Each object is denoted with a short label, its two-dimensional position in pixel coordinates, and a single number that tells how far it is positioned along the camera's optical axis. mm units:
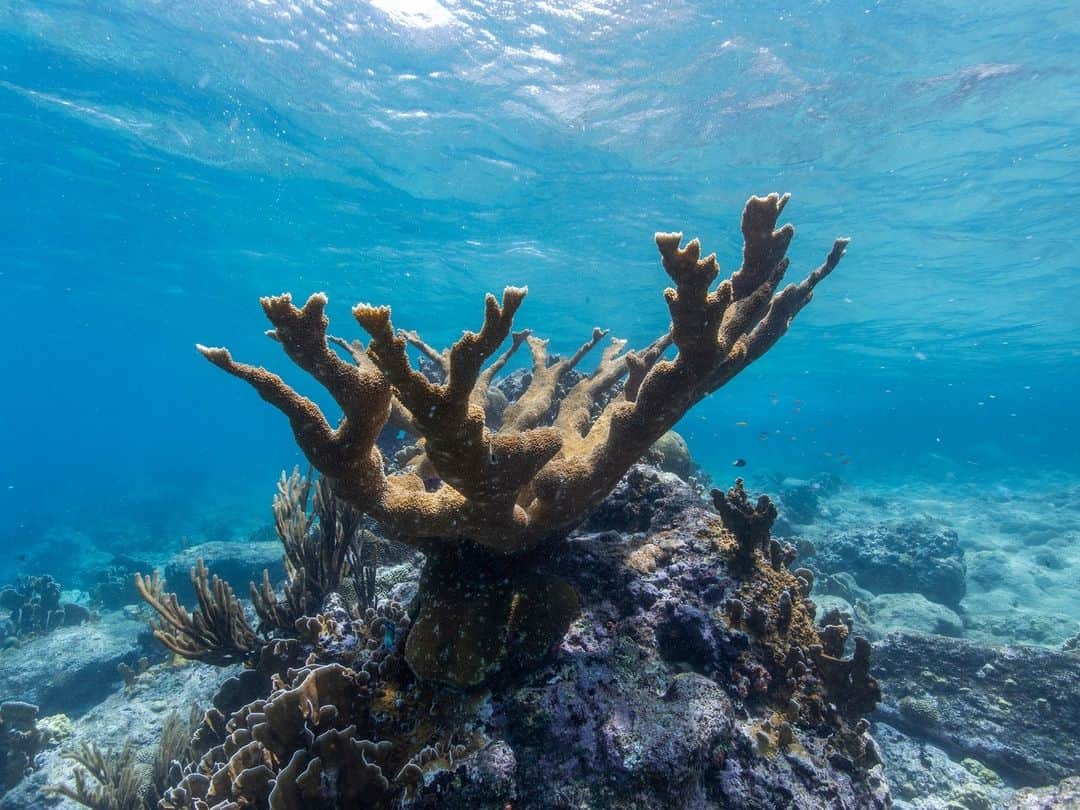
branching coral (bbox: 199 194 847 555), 2283
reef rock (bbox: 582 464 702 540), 4191
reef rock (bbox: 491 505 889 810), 2537
